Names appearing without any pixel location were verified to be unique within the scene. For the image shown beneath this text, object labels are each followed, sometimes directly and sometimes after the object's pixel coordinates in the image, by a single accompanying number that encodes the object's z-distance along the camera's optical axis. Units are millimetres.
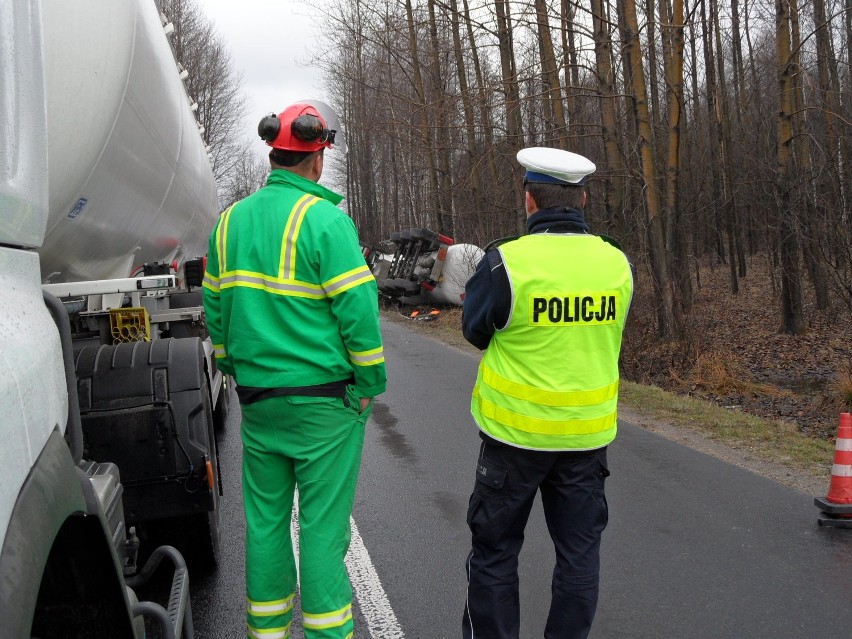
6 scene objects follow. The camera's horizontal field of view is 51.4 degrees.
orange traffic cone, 5547
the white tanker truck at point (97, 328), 1824
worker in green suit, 3242
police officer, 3316
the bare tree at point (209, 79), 41753
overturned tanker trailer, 23891
